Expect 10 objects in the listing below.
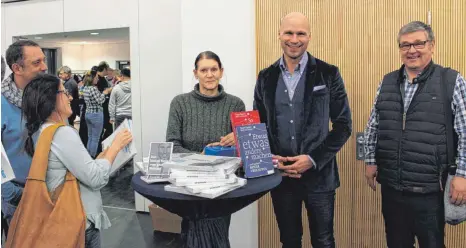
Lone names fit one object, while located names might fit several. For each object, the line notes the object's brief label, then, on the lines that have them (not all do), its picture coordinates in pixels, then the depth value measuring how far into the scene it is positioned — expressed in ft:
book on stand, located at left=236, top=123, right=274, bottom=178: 6.19
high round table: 5.40
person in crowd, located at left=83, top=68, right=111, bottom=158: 20.49
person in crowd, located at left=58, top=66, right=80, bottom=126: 20.68
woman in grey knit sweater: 7.66
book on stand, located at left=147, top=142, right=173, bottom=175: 6.09
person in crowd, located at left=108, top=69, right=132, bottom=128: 16.99
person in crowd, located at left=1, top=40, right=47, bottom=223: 7.13
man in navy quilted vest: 6.66
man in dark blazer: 7.29
